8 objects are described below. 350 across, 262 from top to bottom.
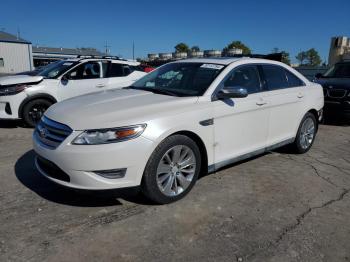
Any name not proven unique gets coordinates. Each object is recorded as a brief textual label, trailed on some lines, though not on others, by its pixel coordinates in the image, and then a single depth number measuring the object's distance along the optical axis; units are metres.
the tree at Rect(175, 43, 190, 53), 94.16
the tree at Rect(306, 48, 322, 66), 105.00
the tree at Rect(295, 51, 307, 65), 108.38
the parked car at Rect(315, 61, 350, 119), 8.40
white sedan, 3.24
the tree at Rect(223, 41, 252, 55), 87.06
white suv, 7.14
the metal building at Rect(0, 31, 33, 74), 50.22
